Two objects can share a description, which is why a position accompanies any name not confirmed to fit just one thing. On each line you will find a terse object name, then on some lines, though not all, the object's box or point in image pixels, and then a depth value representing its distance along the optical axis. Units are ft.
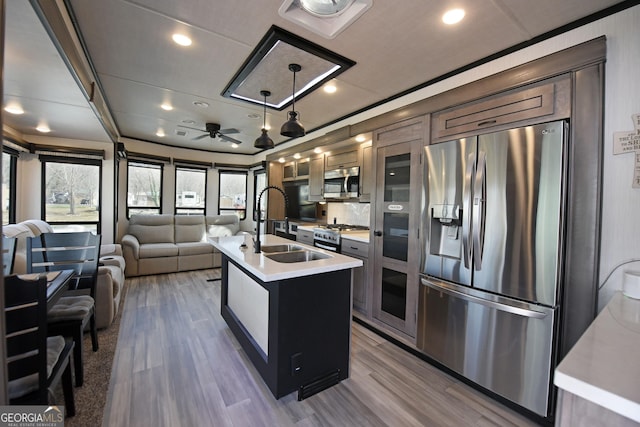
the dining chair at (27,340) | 3.98
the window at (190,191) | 20.59
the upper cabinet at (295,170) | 16.43
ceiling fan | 14.02
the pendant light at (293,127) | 7.91
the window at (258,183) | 21.72
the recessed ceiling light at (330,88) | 9.23
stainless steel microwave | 12.27
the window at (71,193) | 14.05
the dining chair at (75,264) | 6.46
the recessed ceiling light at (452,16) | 5.59
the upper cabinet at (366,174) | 11.69
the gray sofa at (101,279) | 8.64
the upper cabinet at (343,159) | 12.51
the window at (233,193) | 22.44
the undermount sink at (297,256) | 7.92
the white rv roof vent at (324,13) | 5.51
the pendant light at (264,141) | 9.69
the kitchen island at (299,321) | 6.14
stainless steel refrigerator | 5.70
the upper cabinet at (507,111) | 5.77
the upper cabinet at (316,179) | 14.79
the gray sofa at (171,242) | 15.76
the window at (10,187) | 12.73
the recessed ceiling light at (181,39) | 6.73
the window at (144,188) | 18.53
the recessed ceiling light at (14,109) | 9.47
